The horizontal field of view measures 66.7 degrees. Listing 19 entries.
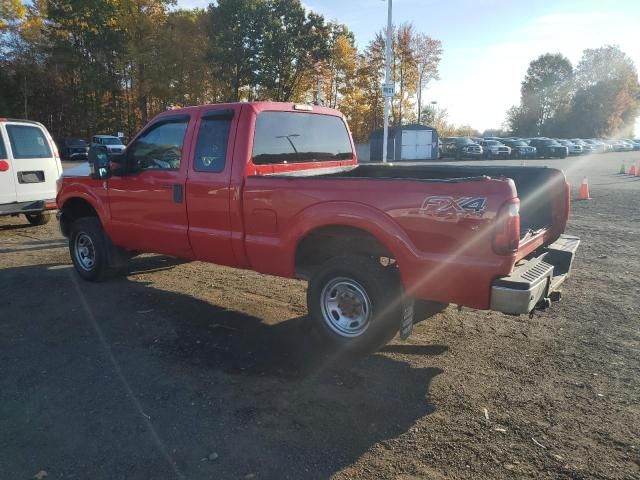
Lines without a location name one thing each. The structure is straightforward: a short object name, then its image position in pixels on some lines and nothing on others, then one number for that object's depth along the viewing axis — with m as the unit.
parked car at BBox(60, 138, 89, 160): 32.22
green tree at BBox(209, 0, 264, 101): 36.38
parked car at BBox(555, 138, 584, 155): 46.19
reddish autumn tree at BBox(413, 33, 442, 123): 47.62
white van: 8.67
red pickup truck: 3.35
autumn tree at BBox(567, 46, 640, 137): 73.81
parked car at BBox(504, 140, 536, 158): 40.41
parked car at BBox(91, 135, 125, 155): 29.88
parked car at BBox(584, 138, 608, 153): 51.27
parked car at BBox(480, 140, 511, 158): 38.66
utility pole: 18.27
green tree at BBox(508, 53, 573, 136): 76.44
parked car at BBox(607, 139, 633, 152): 56.91
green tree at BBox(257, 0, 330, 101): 37.25
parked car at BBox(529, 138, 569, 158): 41.91
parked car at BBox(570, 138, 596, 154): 48.15
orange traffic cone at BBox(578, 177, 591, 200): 13.34
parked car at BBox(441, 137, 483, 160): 37.97
